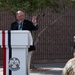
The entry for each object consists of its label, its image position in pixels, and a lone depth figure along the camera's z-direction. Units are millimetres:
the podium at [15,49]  7928
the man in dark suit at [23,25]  9965
